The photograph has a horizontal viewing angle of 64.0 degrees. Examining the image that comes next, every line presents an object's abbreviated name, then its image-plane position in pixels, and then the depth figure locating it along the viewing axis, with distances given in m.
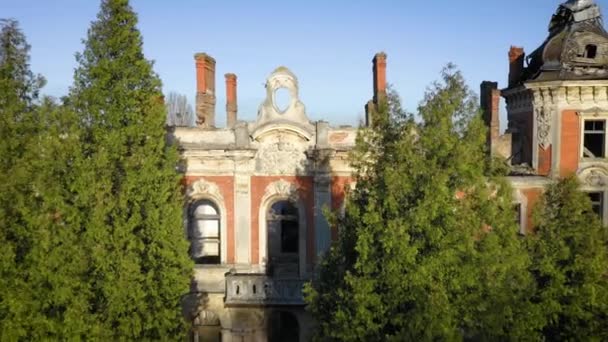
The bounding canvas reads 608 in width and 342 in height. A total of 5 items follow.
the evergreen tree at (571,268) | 10.91
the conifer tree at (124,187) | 10.55
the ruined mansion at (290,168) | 15.63
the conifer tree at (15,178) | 10.20
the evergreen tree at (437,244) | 9.20
